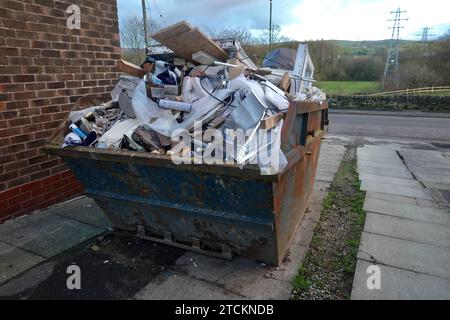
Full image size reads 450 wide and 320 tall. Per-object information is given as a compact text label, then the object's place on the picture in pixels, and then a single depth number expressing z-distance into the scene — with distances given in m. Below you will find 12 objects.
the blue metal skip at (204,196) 2.49
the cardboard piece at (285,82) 3.25
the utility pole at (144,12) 16.43
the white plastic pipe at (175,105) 2.79
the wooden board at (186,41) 3.01
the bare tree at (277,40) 27.56
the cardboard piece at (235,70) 3.10
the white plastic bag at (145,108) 2.85
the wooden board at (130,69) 3.35
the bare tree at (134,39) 20.45
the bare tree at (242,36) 22.84
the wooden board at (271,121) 2.45
